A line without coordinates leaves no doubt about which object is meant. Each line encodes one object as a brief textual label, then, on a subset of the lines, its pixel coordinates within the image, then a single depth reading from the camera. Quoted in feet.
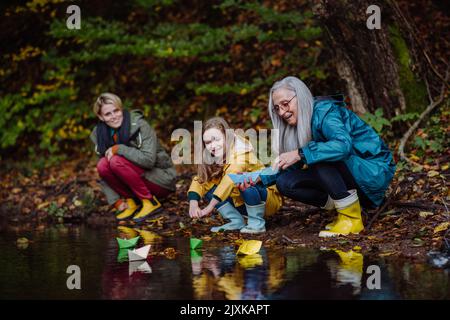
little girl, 21.77
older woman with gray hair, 19.42
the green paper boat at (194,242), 19.67
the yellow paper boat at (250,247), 18.37
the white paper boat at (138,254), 18.17
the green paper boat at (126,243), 20.20
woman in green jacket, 27.30
